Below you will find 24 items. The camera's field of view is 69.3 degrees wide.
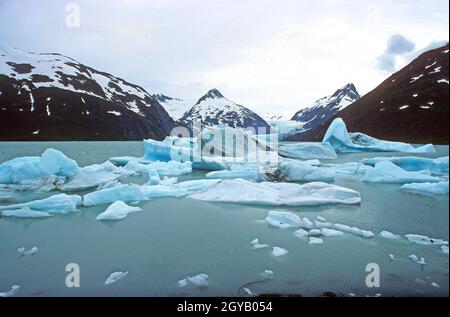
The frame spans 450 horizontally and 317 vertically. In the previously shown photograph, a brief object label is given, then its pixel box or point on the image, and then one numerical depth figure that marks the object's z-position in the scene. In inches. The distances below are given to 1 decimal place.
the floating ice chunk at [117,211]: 321.1
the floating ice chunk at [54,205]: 356.6
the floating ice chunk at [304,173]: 581.1
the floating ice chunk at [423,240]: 227.0
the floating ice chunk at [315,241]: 233.6
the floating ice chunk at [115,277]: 171.7
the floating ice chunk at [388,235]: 243.4
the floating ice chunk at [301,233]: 252.6
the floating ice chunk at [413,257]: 197.1
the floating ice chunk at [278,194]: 371.2
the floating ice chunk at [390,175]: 499.1
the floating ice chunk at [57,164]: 577.0
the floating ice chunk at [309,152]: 1184.8
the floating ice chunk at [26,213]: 339.3
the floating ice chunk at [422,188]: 365.5
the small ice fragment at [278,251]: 212.3
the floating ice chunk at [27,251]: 227.1
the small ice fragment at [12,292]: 161.5
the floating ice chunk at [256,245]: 227.3
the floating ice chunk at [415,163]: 549.6
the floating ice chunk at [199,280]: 169.6
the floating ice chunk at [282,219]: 283.6
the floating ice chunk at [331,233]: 253.3
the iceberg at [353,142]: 1313.7
